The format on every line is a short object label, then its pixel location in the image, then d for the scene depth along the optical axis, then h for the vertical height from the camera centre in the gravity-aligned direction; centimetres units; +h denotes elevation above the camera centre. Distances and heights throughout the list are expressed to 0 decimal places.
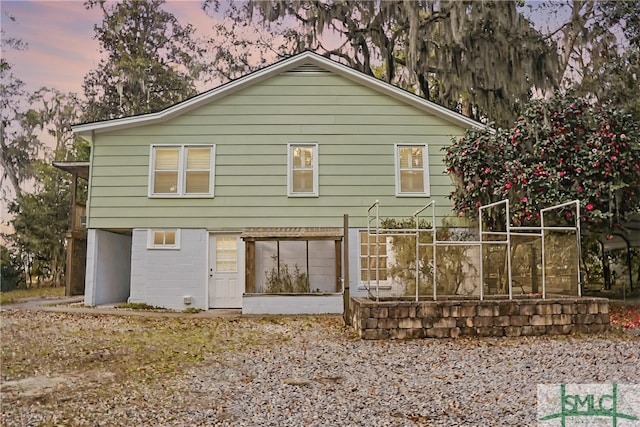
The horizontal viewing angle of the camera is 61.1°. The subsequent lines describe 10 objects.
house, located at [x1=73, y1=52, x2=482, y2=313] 1272 +219
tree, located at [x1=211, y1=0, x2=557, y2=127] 1656 +713
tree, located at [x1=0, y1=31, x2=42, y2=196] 2031 +529
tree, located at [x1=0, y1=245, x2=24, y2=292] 1733 -15
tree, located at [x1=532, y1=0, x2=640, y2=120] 1595 +719
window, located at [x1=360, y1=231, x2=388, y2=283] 950 +21
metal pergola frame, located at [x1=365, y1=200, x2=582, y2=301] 889 +40
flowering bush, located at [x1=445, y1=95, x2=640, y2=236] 1062 +215
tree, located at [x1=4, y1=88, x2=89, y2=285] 1925 +187
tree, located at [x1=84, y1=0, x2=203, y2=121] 2282 +879
